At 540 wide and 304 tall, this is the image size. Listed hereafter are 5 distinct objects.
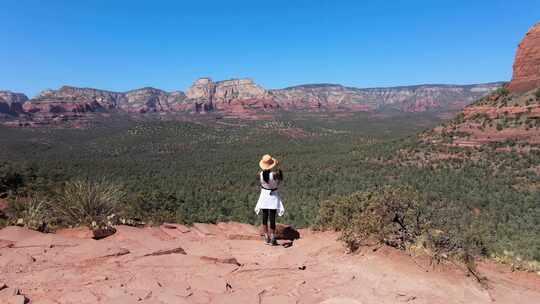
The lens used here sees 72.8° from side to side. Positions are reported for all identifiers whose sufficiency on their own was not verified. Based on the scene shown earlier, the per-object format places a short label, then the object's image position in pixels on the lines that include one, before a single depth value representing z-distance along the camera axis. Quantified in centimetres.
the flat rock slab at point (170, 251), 554
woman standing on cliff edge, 709
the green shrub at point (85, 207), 764
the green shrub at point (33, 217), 704
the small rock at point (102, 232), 657
